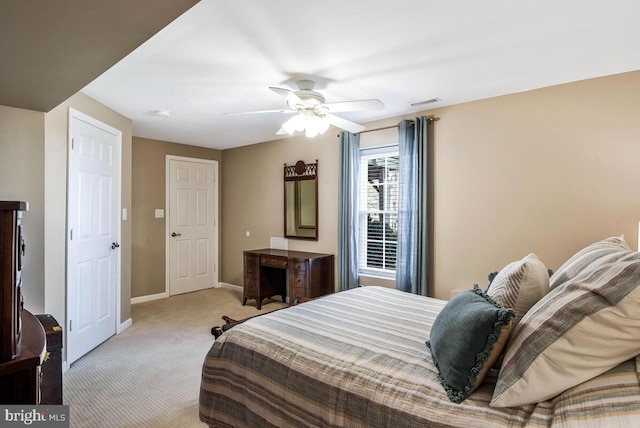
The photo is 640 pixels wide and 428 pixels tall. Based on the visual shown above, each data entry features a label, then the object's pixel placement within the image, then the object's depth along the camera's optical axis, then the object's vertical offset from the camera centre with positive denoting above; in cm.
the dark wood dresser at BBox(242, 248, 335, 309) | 428 -81
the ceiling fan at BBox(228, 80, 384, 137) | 268 +86
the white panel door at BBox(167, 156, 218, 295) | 549 -17
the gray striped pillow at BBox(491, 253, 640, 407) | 104 -40
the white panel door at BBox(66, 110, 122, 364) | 303 -19
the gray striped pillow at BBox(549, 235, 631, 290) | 144 -21
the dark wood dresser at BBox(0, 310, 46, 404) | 95 -46
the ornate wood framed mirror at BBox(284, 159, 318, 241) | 481 +20
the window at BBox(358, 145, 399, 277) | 411 +4
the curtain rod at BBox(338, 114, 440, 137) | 364 +102
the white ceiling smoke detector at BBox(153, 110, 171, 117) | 376 +113
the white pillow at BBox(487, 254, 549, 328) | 144 -31
